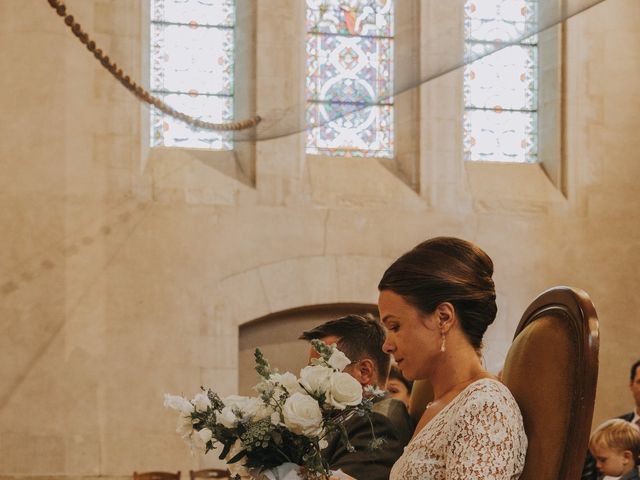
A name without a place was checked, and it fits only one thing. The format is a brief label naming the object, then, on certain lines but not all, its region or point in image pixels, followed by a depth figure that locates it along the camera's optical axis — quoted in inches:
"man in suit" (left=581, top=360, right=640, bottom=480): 227.9
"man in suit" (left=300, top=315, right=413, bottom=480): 123.2
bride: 98.9
